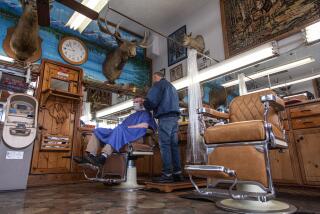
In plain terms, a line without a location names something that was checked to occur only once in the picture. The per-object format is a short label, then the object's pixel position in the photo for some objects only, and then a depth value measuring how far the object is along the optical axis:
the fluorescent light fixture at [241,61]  3.46
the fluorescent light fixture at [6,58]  3.84
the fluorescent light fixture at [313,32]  3.15
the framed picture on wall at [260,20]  3.46
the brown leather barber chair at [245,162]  1.35
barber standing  2.46
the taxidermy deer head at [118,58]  5.31
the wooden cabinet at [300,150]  2.36
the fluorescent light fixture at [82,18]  3.83
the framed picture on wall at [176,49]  5.70
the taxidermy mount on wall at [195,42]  4.94
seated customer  2.49
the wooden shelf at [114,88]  4.59
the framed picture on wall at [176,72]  5.57
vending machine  2.72
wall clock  4.87
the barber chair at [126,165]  2.52
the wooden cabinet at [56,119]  3.49
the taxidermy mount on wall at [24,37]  3.94
